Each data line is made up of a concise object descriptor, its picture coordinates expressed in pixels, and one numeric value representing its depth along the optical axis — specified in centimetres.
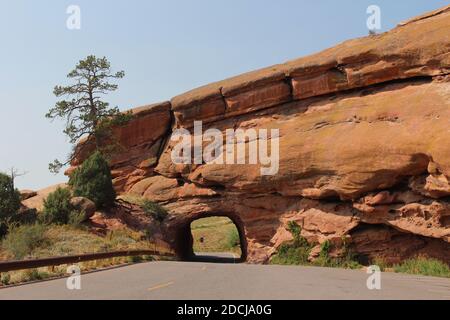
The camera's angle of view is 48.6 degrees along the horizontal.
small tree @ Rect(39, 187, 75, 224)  3141
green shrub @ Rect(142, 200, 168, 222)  3588
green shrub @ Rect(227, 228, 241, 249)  5972
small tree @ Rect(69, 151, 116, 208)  3484
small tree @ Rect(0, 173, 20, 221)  3014
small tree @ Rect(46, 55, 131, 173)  3897
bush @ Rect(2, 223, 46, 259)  2470
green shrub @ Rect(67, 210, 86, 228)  3083
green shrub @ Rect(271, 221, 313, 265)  2978
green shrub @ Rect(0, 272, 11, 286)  1410
